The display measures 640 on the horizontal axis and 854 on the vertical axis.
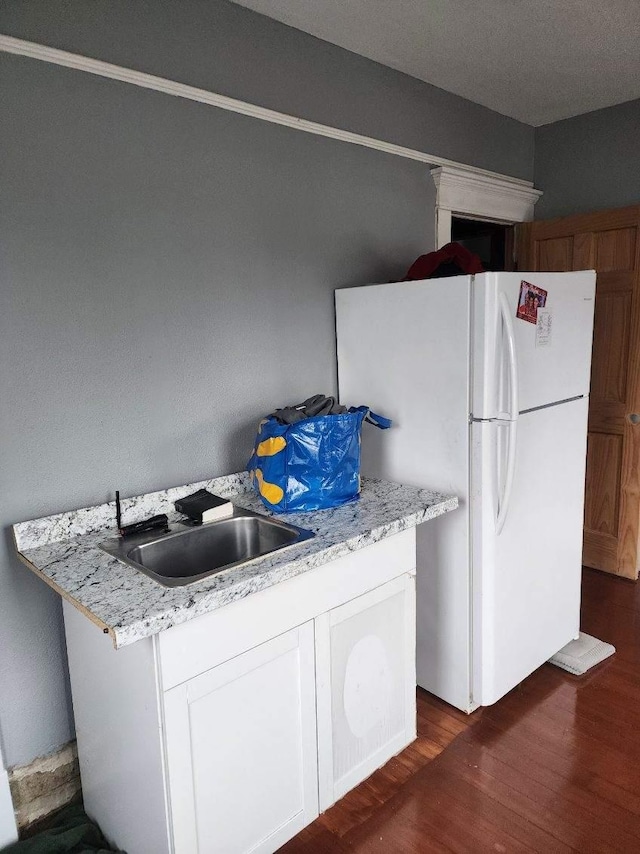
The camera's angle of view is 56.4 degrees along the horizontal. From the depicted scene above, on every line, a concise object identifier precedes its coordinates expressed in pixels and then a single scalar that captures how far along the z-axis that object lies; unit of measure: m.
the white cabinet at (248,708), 1.36
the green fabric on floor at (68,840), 1.62
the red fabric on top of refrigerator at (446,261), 2.26
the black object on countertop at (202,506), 1.83
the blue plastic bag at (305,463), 1.88
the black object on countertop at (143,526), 1.75
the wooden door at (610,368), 3.10
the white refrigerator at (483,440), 1.99
